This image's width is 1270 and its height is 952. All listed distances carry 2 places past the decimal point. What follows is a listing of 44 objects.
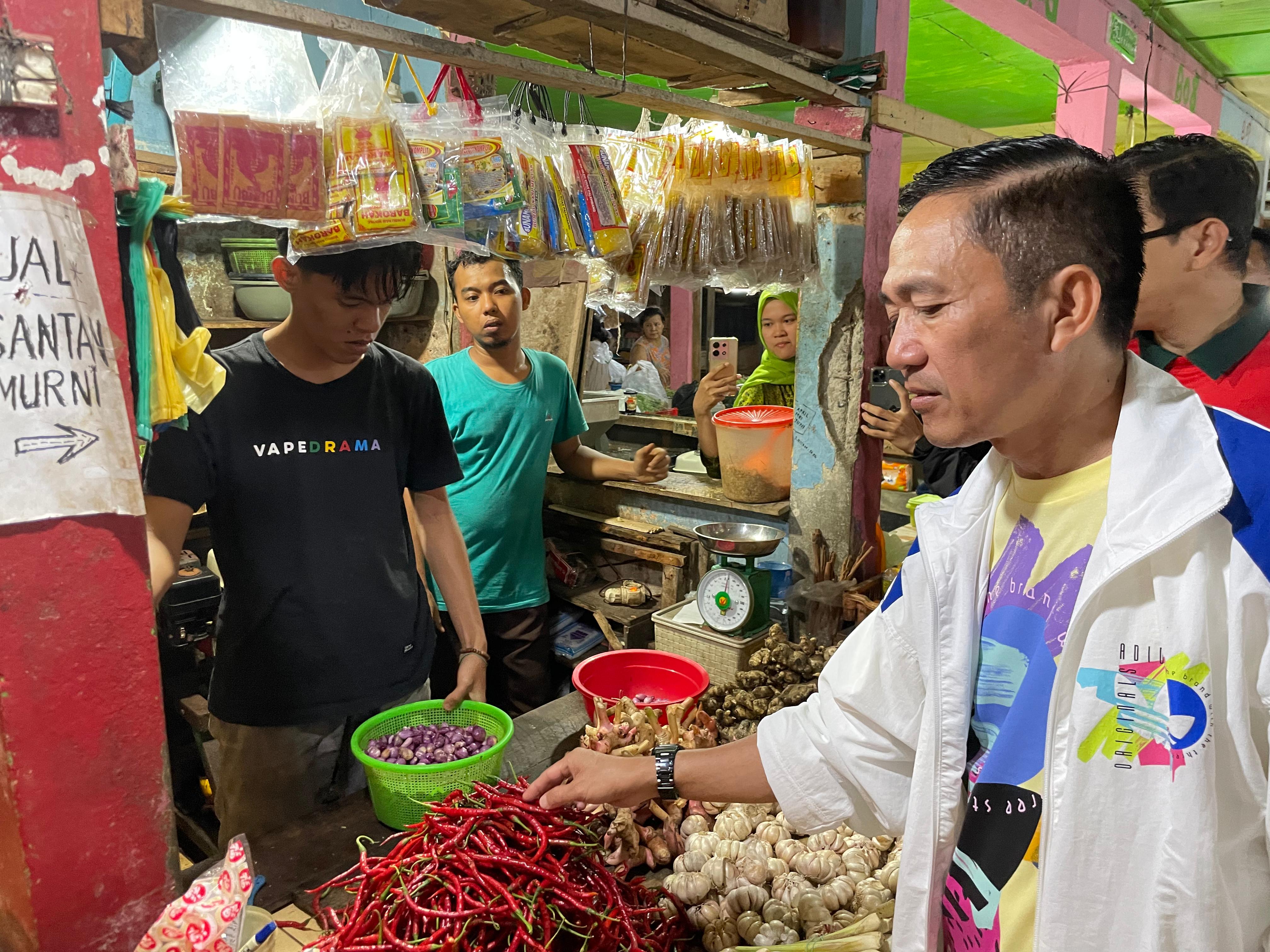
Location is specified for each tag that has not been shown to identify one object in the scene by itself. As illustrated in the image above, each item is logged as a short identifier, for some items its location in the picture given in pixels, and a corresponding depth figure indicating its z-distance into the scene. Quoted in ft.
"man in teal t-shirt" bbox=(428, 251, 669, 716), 12.55
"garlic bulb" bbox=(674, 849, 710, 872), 6.08
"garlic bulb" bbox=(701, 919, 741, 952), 5.46
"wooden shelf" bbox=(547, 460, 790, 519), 13.44
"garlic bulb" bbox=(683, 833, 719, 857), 6.25
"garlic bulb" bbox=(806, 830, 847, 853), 6.46
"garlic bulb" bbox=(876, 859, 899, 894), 6.10
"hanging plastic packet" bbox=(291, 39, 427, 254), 6.48
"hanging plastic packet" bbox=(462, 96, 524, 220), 7.23
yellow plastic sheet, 4.35
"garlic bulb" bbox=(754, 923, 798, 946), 5.51
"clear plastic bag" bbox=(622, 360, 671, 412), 26.53
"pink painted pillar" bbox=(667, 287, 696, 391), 41.65
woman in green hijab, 13.80
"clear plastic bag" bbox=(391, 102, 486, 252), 6.93
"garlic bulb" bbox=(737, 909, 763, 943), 5.56
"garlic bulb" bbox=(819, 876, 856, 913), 5.89
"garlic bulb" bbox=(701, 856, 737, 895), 5.90
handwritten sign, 3.64
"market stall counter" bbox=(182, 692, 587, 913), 5.57
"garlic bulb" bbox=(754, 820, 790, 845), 6.47
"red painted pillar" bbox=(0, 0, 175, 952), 3.78
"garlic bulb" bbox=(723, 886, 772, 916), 5.74
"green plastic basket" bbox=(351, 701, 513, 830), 5.88
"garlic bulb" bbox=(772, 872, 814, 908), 5.90
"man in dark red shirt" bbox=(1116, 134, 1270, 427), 7.36
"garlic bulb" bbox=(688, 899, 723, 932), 5.61
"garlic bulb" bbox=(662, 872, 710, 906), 5.77
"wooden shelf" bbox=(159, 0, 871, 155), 5.03
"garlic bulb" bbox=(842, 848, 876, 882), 6.16
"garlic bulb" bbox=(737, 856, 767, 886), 5.98
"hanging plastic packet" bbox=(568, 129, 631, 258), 8.82
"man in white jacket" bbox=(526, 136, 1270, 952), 3.56
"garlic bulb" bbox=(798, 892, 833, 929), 5.74
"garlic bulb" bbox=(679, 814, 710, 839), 6.54
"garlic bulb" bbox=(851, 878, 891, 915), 5.85
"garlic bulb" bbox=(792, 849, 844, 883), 6.14
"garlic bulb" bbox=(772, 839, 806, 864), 6.32
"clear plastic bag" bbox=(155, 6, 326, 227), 5.52
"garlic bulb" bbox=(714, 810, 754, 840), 6.42
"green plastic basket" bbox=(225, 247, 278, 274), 14.10
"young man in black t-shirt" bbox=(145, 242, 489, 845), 7.11
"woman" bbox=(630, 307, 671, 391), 30.60
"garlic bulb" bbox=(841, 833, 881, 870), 6.35
